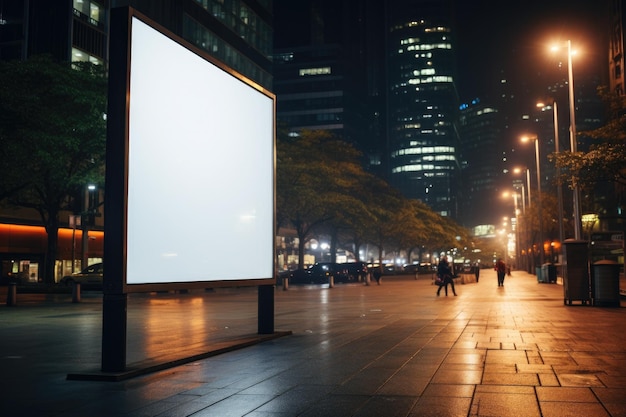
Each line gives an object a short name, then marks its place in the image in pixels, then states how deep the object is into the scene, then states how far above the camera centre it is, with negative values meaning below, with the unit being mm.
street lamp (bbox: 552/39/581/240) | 27734 +5599
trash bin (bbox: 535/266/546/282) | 47938 -811
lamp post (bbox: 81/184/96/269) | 40044 +1958
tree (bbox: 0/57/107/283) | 31641 +6630
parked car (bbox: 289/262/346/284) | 51969 -847
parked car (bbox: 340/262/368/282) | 56031 -527
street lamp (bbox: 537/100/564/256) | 27397 +4141
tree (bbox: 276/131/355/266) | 48594 +6283
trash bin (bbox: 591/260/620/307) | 21594 -744
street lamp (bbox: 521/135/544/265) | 46925 +8689
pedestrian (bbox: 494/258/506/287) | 40688 -493
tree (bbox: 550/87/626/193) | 24438 +3816
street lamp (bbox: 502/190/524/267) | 83900 +3986
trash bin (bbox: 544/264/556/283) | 46000 -715
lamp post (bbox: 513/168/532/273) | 63500 +3322
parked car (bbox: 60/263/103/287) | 36500 -592
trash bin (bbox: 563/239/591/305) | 22250 -253
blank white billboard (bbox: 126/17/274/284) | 9359 +1557
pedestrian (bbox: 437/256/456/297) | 30750 -405
